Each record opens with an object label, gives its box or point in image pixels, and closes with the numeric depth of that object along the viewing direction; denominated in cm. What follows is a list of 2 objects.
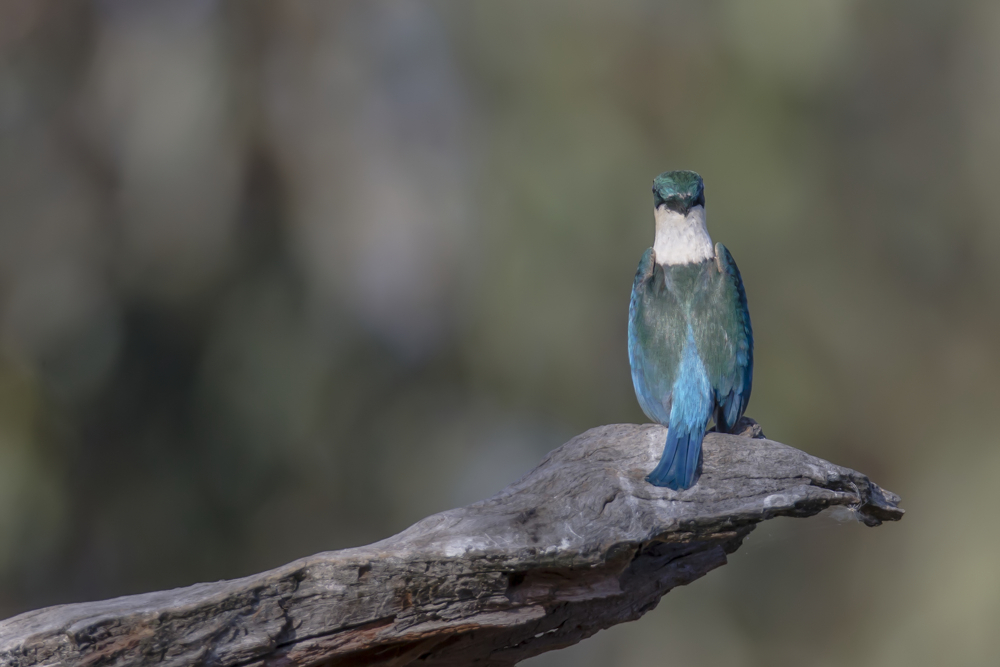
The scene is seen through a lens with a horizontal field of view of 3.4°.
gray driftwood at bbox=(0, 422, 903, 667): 853
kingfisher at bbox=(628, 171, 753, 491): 865
